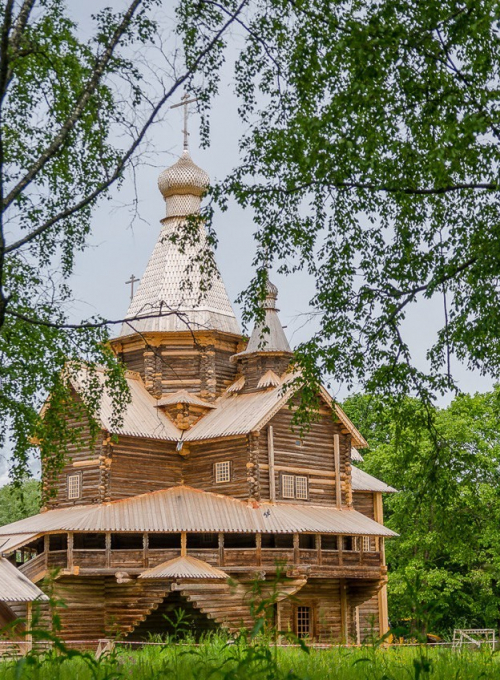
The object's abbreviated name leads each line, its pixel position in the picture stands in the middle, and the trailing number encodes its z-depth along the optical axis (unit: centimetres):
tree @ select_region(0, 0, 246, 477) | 1492
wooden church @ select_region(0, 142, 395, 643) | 3209
